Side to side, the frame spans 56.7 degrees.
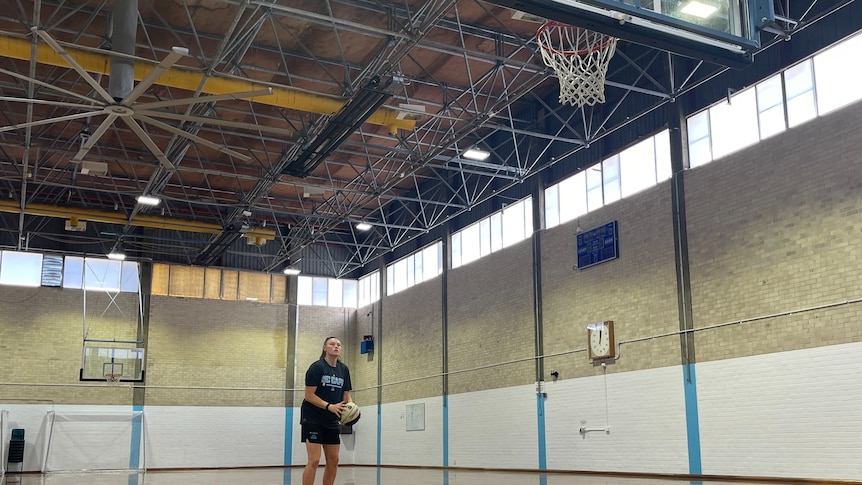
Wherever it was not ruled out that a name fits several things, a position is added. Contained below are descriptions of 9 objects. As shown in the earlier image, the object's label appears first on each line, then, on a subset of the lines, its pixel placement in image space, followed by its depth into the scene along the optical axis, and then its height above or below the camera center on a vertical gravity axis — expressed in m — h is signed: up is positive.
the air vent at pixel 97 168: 23.08 +7.07
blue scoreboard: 21.12 +4.50
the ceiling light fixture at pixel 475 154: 22.31 +7.20
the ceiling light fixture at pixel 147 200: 25.34 +6.79
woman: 9.08 +0.08
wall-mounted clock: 20.67 +1.92
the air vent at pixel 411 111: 19.30 +7.28
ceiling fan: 12.65 +5.37
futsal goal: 30.91 -0.90
